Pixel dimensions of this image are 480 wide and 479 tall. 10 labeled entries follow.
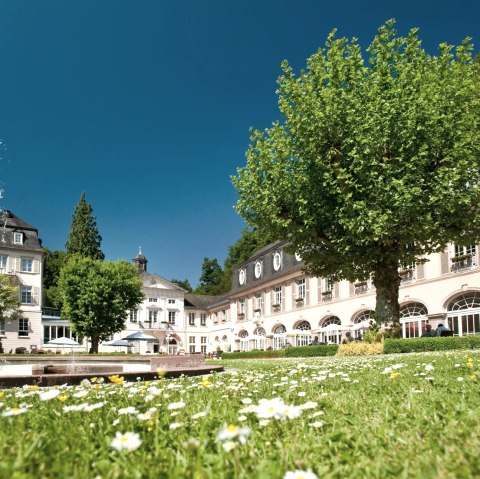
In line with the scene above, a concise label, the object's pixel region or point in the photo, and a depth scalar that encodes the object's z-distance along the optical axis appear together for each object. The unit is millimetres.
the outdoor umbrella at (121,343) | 40031
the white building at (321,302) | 28109
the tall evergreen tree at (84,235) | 63781
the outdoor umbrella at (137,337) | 37906
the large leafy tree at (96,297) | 42344
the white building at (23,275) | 50312
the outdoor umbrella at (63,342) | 33156
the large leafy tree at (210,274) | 88000
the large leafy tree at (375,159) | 16531
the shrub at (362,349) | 19234
